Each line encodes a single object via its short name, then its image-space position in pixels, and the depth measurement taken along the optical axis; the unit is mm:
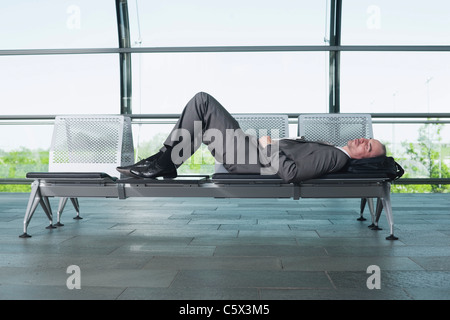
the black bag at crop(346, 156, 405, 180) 2520
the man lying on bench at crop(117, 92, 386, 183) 2477
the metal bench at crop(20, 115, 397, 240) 2516
